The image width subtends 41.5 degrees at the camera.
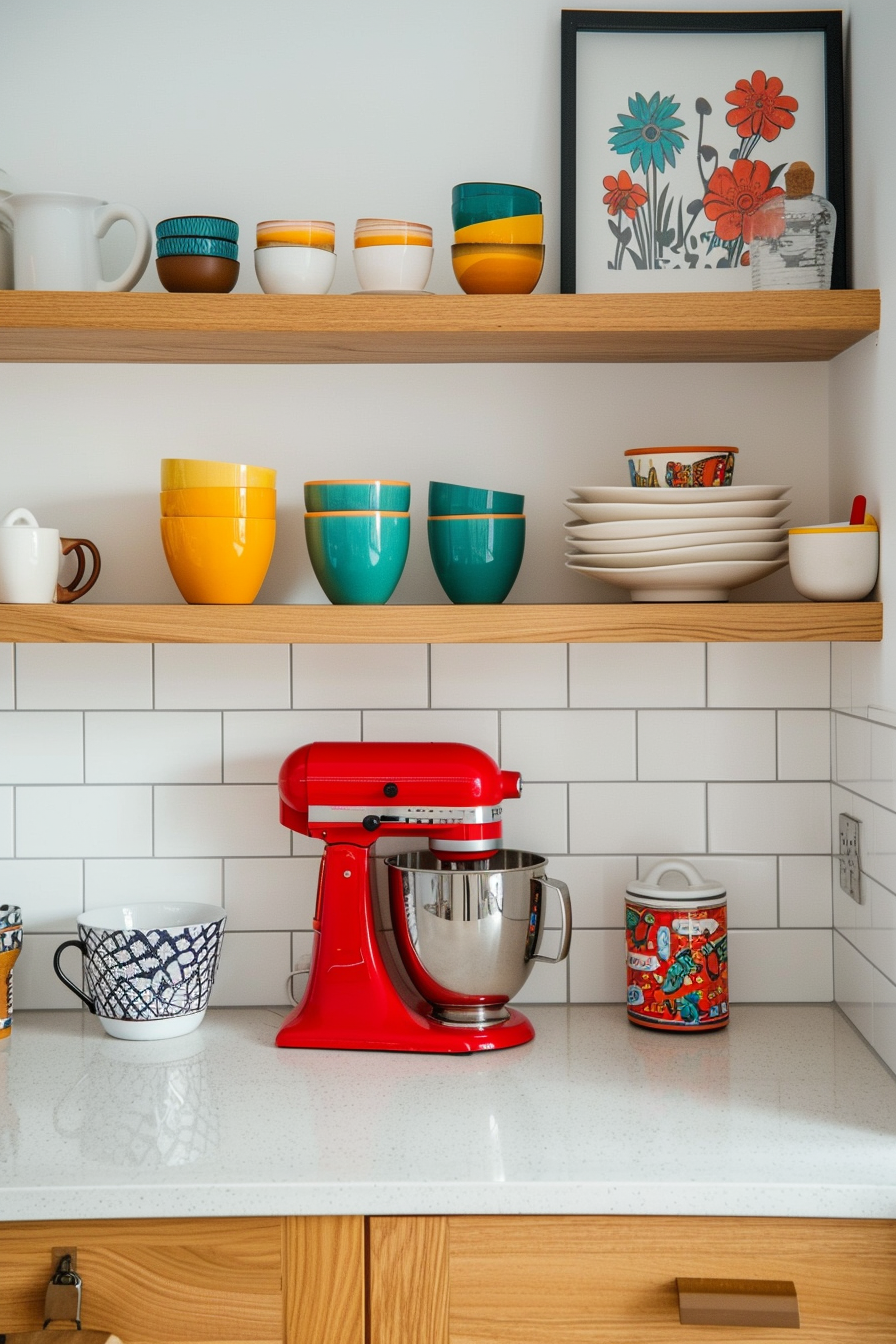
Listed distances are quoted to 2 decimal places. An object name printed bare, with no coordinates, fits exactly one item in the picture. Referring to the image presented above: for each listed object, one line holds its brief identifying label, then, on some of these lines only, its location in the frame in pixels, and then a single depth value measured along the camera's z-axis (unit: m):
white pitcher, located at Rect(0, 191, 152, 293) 1.46
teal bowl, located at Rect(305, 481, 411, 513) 1.44
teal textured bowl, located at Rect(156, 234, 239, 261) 1.45
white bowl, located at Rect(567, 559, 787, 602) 1.45
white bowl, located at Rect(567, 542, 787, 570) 1.44
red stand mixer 1.50
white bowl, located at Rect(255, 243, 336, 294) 1.44
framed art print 1.60
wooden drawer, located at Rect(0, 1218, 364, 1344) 1.18
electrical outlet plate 1.57
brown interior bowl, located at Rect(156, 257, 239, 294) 1.45
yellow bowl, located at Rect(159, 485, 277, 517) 1.44
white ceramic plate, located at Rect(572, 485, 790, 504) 1.43
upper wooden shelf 1.41
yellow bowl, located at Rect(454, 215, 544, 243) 1.44
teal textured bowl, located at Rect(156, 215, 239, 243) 1.45
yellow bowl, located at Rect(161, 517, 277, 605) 1.45
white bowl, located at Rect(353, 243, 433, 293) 1.43
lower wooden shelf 1.42
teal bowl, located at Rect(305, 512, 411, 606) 1.45
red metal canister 1.55
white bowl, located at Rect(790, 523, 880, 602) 1.43
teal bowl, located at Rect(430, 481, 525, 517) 1.47
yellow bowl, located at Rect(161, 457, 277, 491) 1.43
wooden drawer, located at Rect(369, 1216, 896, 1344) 1.18
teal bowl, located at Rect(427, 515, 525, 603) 1.47
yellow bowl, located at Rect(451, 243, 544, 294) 1.44
